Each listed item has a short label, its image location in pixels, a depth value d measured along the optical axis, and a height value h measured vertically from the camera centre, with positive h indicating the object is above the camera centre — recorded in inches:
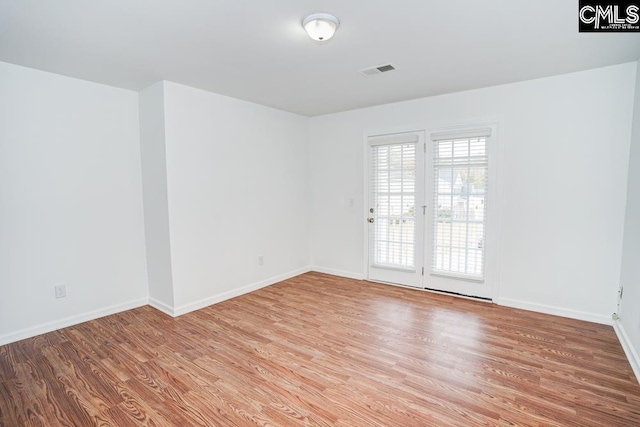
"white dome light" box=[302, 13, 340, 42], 79.5 +44.6
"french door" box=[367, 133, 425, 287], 162.2 -8.2
